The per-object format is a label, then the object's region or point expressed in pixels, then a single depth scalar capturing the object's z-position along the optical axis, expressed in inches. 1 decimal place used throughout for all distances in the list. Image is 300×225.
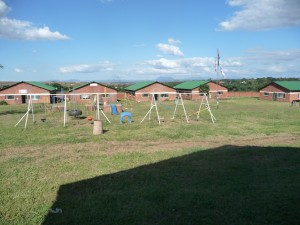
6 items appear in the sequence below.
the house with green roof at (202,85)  2279.3
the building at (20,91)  2012.8
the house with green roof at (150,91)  2138.3
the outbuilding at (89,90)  2026.3
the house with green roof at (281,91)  1878.7
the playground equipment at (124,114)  854.5
